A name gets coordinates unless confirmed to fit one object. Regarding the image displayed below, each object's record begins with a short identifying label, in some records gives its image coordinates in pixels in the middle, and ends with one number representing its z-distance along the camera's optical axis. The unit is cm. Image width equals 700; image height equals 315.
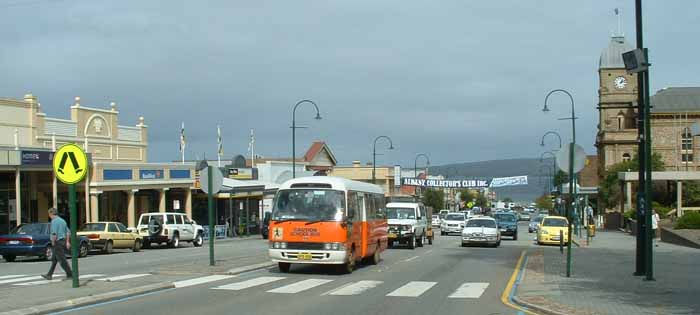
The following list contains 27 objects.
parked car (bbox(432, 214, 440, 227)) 7888
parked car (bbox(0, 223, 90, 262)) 2872
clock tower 11719
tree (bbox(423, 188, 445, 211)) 11400
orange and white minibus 1981
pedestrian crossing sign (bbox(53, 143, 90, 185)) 1542
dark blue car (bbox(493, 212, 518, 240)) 5216
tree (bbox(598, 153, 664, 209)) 8956
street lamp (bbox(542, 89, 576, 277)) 1855
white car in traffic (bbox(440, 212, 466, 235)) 5794
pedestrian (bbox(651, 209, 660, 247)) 4152
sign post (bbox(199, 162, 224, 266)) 2173
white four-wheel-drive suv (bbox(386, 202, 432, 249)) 3444
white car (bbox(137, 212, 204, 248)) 4050
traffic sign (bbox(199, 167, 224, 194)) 2181
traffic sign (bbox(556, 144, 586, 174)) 1839
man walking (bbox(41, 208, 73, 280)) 1762
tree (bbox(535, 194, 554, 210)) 13275
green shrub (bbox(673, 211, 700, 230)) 4256
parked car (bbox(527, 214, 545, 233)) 6976
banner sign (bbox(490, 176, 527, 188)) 9006
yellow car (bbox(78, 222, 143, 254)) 3394
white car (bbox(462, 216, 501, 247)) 3775
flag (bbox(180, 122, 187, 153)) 6636
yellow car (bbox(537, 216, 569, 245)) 4216
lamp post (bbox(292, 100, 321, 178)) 5028
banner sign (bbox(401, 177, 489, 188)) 8931
